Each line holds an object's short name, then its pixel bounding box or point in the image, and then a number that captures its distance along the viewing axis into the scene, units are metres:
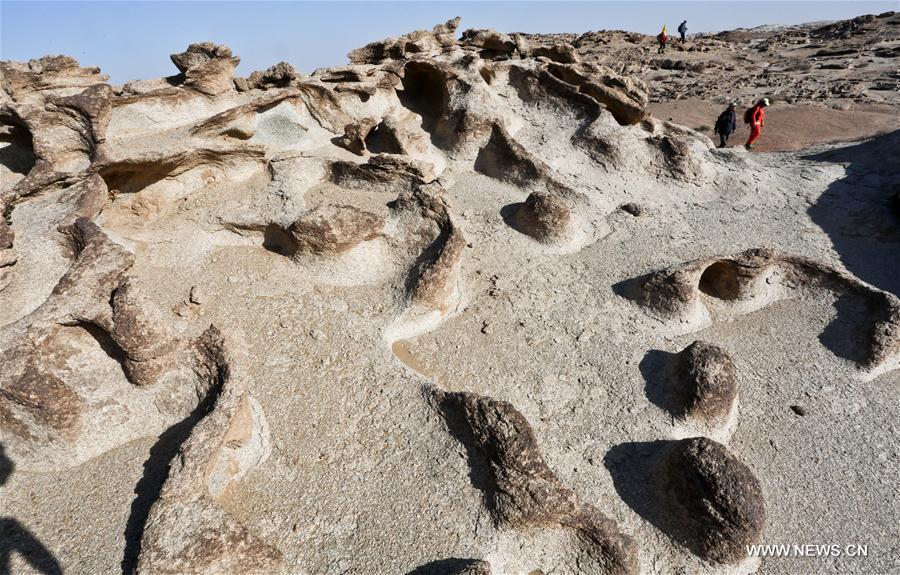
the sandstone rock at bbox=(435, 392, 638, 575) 3.89
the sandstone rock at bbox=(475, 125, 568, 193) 8.03
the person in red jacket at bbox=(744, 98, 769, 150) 11.80
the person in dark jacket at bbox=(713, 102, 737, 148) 12.34
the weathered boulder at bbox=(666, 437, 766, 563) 4.04
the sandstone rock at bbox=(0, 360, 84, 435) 4.09
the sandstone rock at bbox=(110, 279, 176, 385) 4.44
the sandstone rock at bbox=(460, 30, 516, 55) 10.84
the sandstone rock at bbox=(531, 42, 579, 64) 11.12
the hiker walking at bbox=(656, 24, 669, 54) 26.33
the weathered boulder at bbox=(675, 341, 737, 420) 4.99
